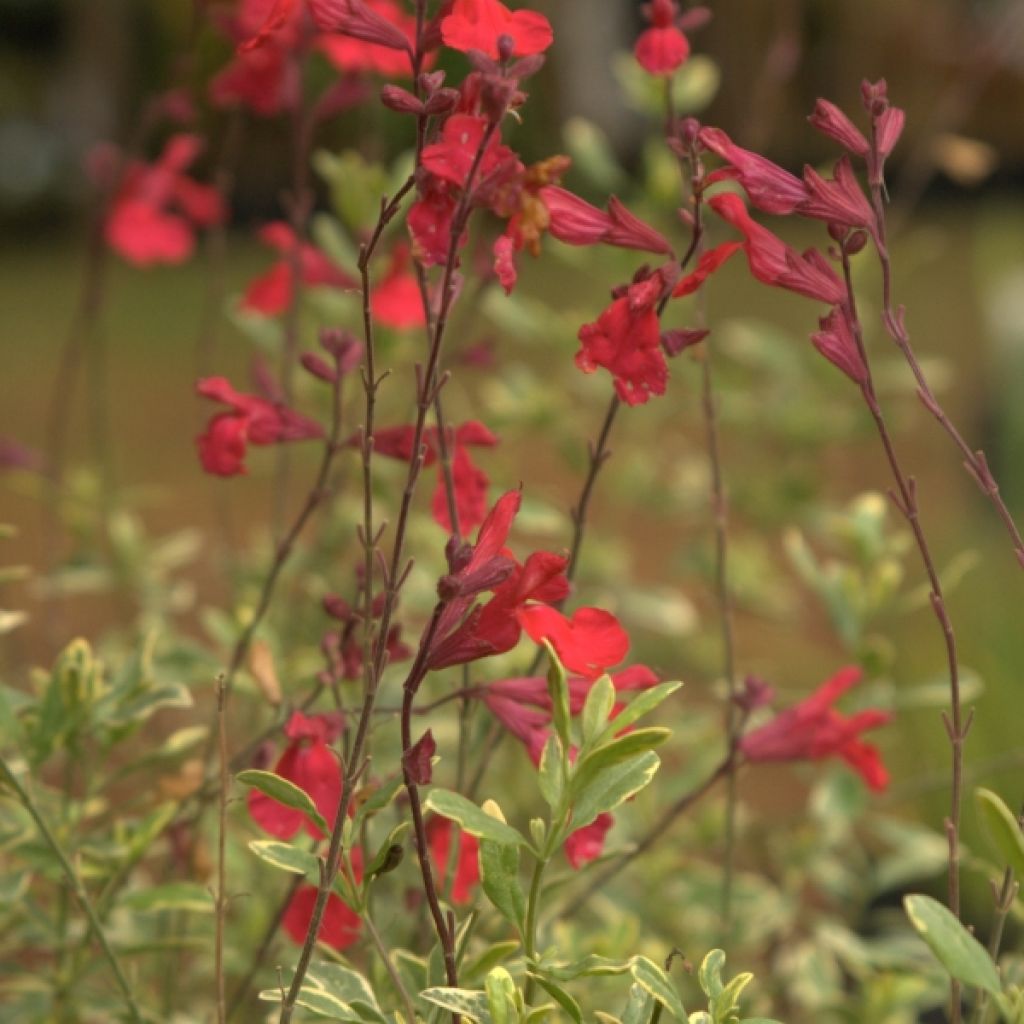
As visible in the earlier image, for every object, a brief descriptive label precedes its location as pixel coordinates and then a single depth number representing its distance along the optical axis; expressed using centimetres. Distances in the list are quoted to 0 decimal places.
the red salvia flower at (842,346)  78
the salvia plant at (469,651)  77
